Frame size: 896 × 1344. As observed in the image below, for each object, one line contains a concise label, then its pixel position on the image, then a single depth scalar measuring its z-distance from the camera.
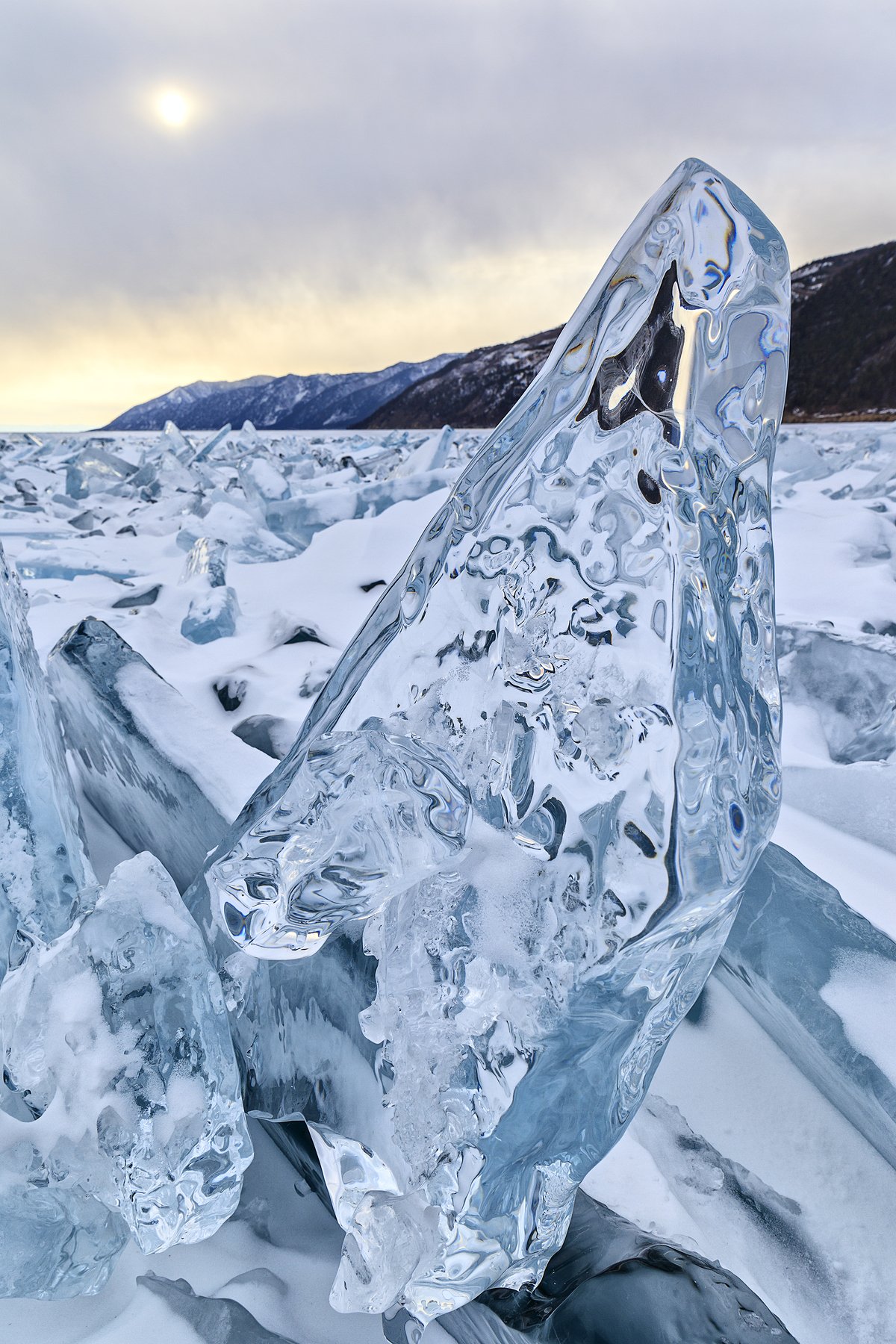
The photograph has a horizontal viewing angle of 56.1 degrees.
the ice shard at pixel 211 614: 1.93
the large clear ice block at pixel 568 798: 0.46
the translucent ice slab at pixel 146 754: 0.82
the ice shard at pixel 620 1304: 0.45
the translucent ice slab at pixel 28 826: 0.66
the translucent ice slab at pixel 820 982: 0.66
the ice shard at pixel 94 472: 5.43
